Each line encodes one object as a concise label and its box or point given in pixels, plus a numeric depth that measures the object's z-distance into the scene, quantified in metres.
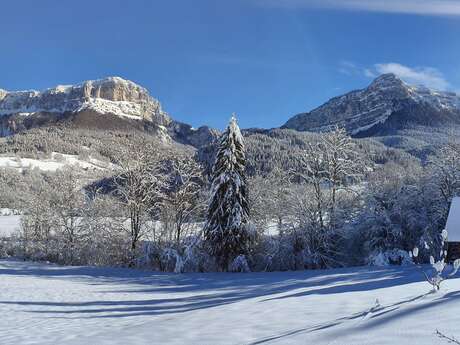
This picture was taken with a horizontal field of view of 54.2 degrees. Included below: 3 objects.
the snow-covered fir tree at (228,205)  28.72
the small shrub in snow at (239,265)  28.25
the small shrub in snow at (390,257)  27.77
